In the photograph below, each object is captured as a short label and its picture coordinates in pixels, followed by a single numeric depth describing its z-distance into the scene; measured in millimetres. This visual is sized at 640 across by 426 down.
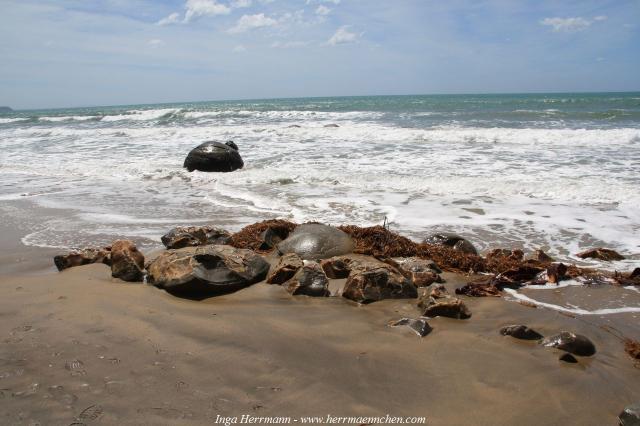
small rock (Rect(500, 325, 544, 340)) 3149
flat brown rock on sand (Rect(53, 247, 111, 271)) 4480
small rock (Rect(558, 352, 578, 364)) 2850
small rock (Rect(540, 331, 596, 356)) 2971
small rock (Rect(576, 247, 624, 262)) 4922
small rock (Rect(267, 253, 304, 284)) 4180
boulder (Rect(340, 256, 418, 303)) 3805
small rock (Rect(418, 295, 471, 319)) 3514
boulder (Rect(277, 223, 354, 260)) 4984
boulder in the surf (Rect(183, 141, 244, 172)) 10883
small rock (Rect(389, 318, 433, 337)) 3173
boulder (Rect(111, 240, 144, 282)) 4176
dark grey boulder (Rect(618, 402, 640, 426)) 2196
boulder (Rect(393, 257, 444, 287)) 4336
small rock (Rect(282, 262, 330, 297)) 3916
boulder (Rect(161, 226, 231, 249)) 5086
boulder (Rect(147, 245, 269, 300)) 3828
